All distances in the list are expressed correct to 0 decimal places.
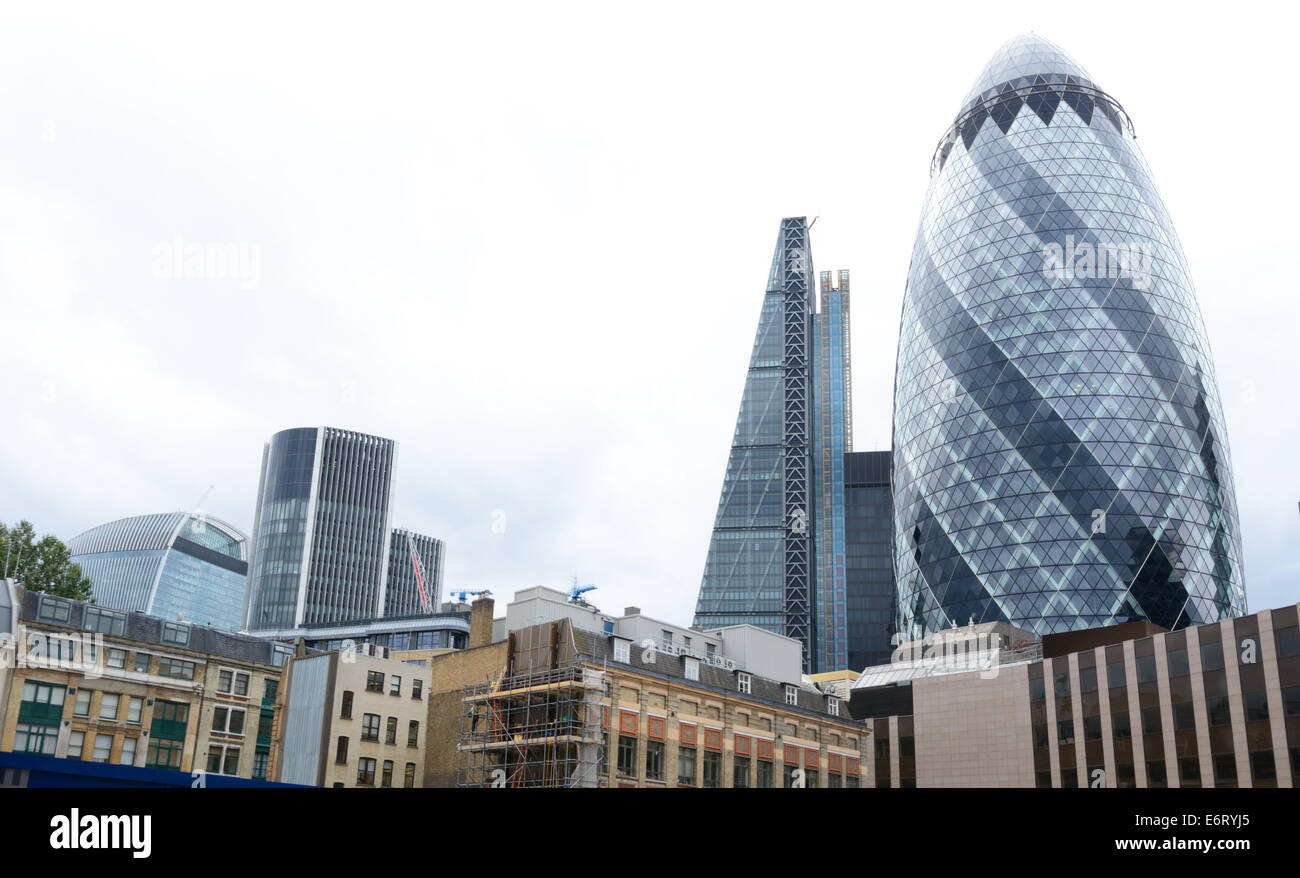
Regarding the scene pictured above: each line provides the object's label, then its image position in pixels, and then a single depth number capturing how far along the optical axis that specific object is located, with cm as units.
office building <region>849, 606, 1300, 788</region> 6200
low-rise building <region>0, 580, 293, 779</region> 5375
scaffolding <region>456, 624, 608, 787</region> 5428
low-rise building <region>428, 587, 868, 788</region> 5519
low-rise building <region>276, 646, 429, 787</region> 6194
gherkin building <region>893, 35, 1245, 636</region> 12556
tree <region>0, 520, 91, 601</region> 6706
